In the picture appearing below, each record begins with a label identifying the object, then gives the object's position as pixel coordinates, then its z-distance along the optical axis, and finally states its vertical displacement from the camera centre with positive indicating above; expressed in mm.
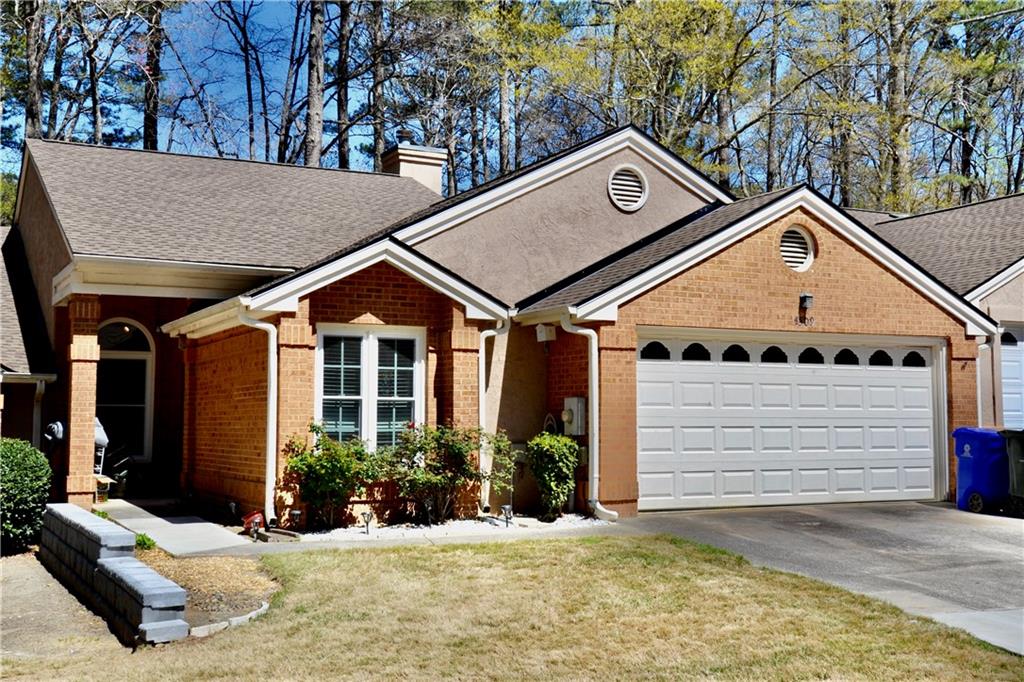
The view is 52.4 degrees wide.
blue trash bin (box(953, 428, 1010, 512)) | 14352 -883
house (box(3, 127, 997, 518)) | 13414 +1091
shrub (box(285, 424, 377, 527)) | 12258 -762
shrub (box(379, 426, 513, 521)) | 12906 -749
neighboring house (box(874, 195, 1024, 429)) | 16625 +2245
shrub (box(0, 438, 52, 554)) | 11742 -980
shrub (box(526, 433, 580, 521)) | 13477 -820
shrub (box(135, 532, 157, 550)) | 11388 -1502
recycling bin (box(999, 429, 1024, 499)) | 13789 -689
